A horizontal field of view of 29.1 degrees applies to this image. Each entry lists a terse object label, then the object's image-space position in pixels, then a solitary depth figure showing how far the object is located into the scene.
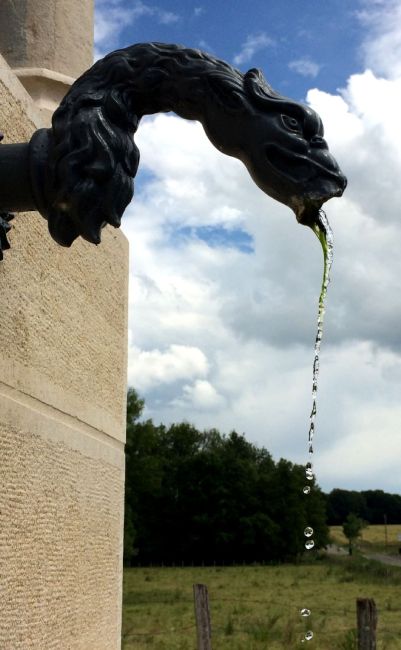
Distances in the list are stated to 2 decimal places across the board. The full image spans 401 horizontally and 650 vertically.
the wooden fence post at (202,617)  8.23
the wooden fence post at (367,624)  7.28
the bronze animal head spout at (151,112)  1.02
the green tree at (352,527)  45.75
